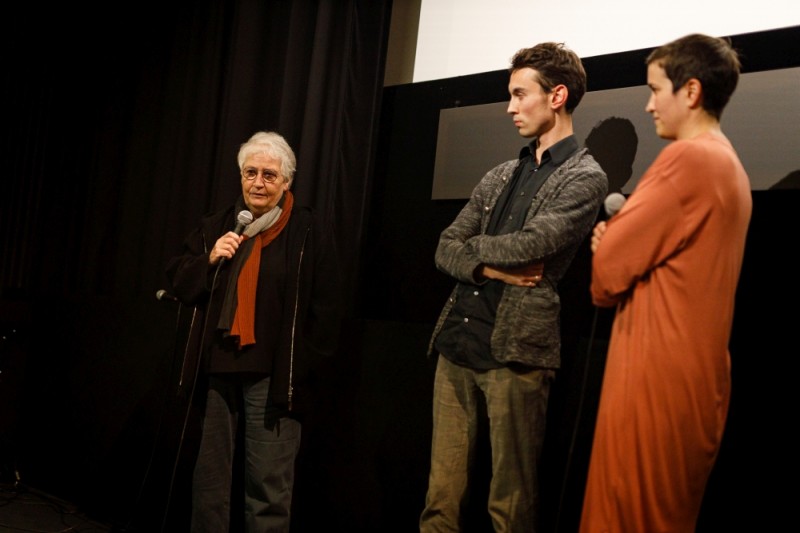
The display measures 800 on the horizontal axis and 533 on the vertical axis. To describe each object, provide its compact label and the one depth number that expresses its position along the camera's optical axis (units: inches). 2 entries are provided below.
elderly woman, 107.3
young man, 88.6
